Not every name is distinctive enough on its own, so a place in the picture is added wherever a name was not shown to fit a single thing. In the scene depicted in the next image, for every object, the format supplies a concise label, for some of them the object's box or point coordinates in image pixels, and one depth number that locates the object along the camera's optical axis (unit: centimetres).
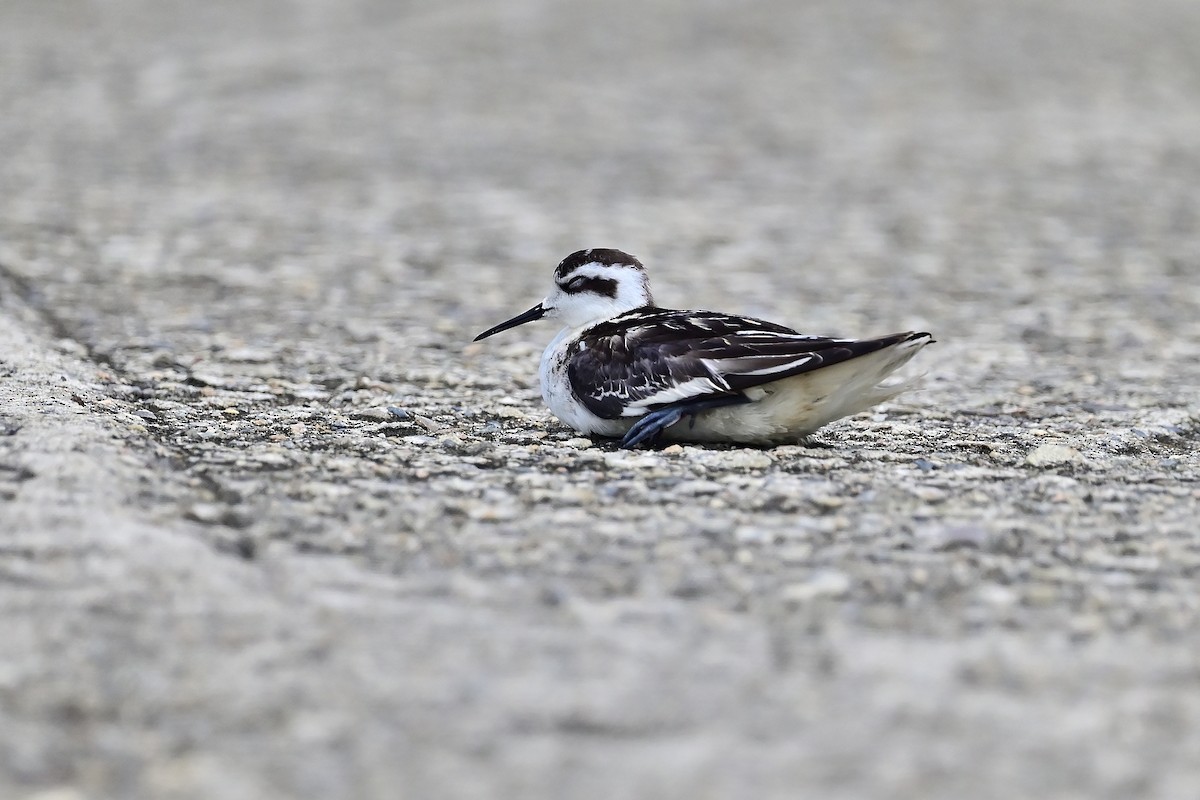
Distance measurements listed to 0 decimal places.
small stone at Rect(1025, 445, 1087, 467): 1266
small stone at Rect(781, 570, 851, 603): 925
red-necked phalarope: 1192
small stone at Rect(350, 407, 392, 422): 1405
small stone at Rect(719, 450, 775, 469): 1195
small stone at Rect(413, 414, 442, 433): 1373
